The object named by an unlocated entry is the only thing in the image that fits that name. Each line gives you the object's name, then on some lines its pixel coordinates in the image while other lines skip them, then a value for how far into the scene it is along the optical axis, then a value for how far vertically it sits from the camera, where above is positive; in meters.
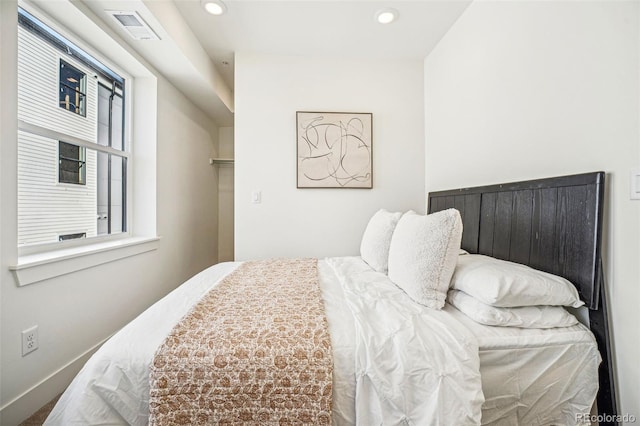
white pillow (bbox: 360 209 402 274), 1.71 -0.21
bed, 0.81 -0.51
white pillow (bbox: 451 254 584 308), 0.99 -0.30
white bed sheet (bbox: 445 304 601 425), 0.93 -0.61
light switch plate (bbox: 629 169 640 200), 0.91 +0.10
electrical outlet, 1.27 -0.67
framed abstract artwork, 2.48 +0.60
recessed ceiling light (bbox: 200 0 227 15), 1.84 +1.50
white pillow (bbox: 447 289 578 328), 1.00 -0.41
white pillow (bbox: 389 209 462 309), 1.15 -0.22
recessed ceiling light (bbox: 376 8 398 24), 1.92 +1.50
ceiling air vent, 1.61 +1.22
